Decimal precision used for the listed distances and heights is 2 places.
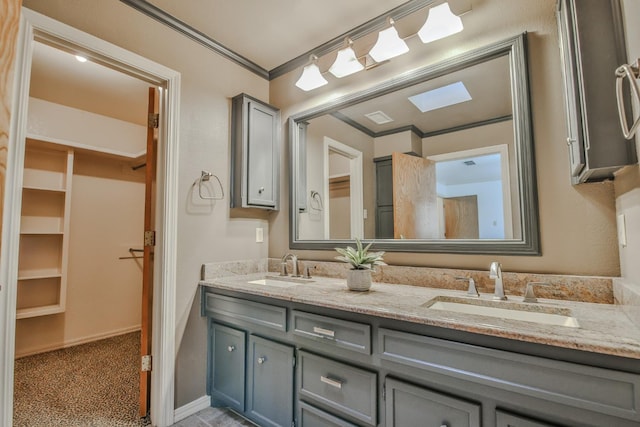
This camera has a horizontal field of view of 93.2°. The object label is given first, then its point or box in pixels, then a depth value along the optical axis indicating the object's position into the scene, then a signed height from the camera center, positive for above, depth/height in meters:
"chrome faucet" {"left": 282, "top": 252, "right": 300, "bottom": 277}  2.21 -0.20
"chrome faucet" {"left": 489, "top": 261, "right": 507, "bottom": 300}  1.34 -0.20
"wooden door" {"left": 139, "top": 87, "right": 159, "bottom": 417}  1.84 -0.09
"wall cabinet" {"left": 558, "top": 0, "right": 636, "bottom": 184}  0.99 +0.50
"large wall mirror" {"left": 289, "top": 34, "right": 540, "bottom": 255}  1.47 +0.41
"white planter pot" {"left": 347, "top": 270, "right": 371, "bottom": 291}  1.54 -0.24
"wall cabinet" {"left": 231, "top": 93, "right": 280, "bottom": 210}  2.19 +0.59
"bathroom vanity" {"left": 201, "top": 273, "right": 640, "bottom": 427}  0.81 -0.44
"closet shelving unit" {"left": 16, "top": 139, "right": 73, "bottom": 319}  2.81 +0.09
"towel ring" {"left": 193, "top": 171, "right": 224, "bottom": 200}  2.04 +0.38
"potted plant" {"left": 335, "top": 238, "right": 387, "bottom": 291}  1.55 -0.18
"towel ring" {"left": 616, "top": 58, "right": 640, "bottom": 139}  0.67 +0.34
